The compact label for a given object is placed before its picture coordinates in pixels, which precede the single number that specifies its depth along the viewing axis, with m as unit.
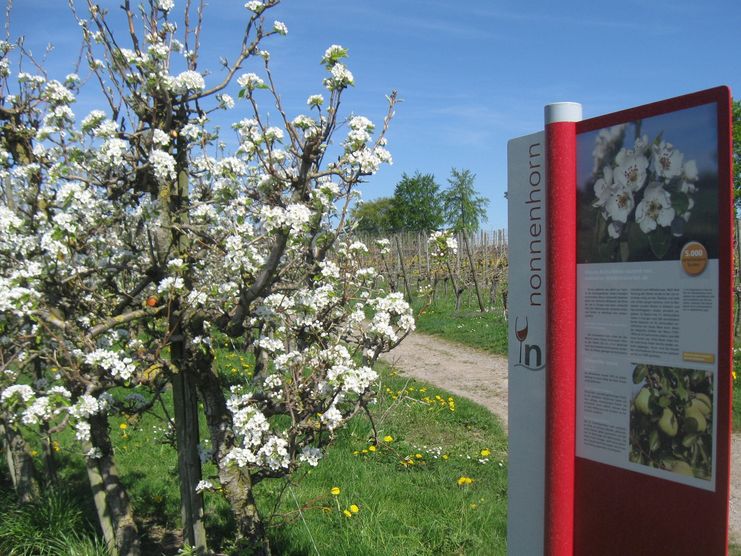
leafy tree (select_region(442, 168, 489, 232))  54.62
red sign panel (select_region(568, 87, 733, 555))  1.82
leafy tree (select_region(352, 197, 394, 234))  62.78
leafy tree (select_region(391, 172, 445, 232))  56.25
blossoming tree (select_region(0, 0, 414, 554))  2.80
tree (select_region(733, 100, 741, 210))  26.03
